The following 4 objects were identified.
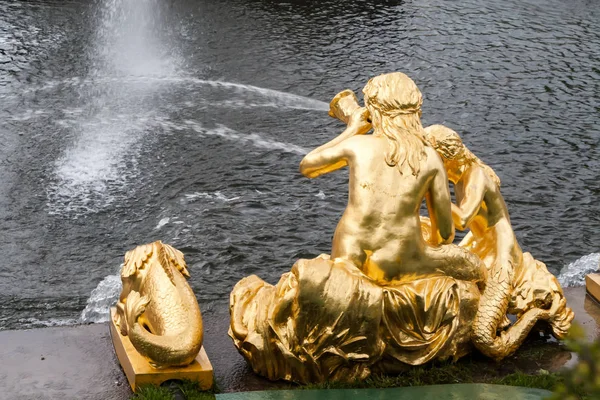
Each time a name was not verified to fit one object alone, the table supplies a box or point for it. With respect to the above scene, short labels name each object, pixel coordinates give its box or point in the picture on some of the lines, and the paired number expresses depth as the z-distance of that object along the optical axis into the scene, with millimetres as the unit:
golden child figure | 14711
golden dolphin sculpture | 13180
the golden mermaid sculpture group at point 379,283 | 13500
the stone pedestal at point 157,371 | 13258
